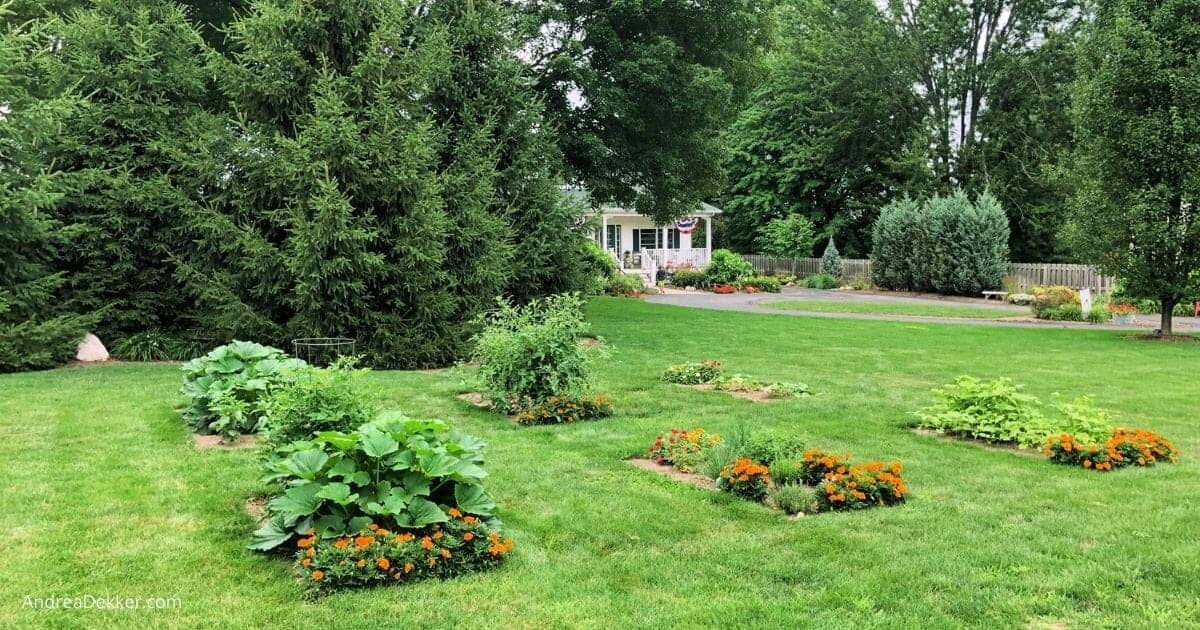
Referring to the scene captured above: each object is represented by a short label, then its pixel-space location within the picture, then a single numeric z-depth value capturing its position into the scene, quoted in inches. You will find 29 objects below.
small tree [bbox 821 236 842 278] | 1343.5
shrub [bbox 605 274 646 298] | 1043.9
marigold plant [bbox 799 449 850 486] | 198.1
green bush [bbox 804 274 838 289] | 1263.5
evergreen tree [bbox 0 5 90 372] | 377.4
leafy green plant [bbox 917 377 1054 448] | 250.8
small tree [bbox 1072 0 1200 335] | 564.4
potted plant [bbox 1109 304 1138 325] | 764.6
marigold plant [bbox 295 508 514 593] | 135.6
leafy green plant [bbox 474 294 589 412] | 288.7
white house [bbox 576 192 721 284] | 1384.1
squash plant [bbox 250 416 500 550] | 146.0
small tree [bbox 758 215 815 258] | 1477.6
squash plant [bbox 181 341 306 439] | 238.7
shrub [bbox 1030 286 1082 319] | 762.1
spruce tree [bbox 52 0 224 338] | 433.1
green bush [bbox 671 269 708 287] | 1231.5
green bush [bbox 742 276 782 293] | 1206.9
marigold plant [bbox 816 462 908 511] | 183.9
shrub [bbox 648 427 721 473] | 219.1
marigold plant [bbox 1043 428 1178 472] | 223.3
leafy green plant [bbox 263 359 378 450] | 192.5
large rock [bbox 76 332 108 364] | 424.2
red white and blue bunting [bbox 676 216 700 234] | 1404.9
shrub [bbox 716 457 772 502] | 193.2
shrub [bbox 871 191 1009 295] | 1075.3
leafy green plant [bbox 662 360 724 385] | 364.8
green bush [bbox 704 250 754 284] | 1223.5
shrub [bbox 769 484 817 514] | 182.4
